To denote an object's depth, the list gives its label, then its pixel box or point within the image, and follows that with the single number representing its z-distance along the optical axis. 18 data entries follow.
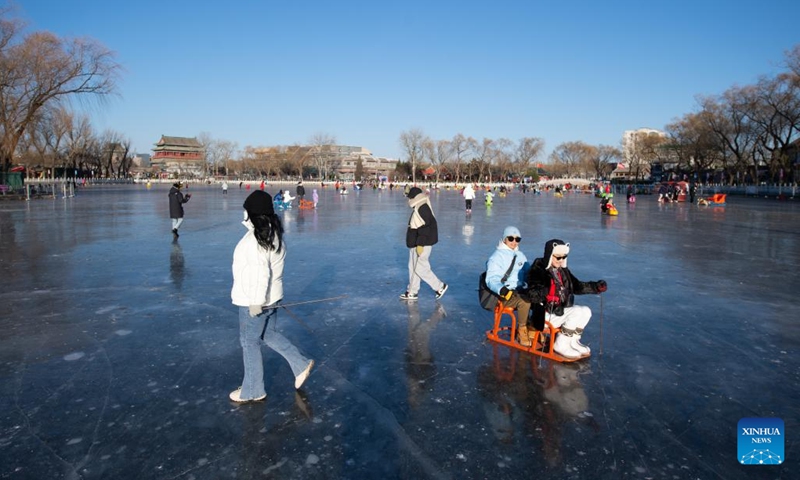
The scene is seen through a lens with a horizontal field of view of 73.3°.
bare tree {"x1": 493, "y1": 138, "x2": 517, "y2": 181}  104.94
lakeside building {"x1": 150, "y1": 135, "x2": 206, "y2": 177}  110.94
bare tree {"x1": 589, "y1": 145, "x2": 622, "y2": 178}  109.19
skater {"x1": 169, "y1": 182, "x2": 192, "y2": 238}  12.45
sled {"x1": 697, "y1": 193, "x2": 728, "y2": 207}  29.90
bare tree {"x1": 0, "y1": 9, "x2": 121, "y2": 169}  25.84
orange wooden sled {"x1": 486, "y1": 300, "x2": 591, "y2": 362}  4.63
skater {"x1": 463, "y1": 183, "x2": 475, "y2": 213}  23.64
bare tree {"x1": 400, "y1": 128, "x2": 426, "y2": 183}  102.06
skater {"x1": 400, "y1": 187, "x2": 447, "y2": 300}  6.49
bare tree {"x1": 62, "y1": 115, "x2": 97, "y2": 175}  67.94
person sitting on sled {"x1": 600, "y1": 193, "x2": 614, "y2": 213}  22.42
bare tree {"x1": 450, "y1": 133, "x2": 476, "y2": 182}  102.94
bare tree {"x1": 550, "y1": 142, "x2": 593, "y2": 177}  114.88
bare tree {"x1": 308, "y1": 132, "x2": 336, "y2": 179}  109.62
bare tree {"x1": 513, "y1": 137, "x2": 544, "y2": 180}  105.81
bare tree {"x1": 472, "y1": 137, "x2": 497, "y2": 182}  103.26
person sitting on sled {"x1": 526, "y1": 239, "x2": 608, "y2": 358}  4.48
